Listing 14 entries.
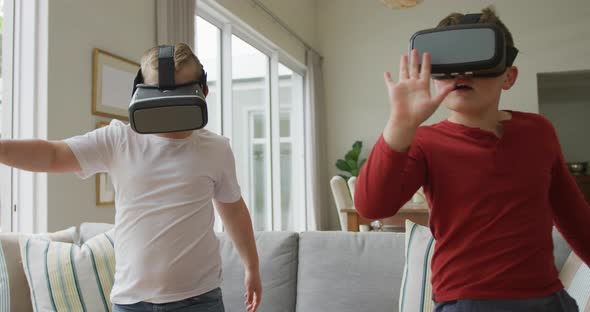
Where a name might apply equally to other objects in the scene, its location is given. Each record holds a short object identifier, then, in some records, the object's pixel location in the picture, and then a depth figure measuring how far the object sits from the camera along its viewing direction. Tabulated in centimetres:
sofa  183
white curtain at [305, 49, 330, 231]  707
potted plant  717
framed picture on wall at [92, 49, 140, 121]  300
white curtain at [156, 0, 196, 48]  358
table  349
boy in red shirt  68
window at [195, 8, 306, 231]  504
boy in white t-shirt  108
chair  418
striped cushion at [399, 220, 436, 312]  161
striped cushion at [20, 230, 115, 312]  180
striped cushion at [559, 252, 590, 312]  136
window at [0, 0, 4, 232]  271
